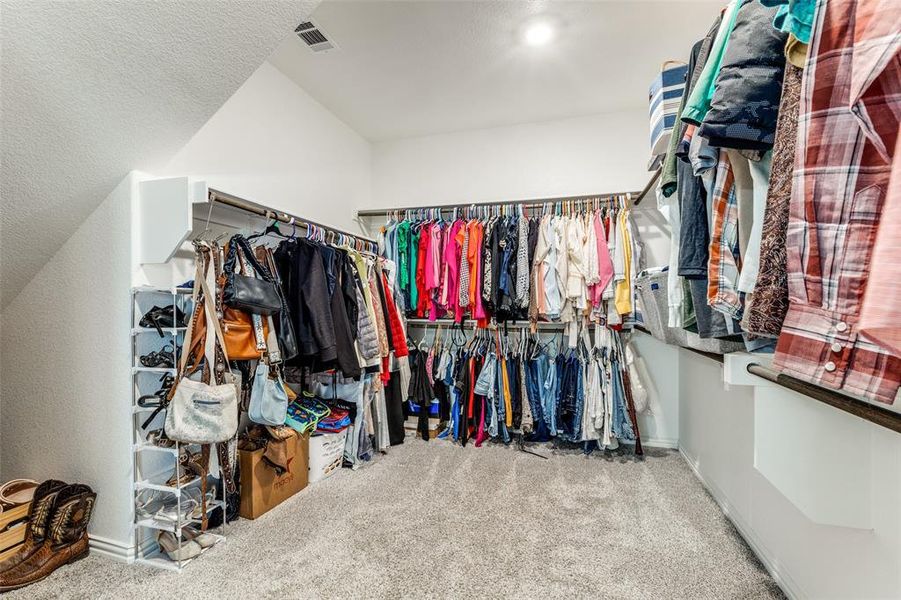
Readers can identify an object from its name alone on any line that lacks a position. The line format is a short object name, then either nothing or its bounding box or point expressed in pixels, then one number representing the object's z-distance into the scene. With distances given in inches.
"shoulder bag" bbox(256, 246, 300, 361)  83.6
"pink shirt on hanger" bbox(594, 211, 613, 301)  112.0
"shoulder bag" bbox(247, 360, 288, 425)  79.7
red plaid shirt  18.6
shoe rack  67.2
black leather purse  72.0
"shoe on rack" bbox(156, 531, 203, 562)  66.9
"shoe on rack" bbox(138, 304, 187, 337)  68.1
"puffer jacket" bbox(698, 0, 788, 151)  27.4
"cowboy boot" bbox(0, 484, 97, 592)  61.5
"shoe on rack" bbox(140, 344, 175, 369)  68.3
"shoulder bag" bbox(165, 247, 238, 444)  63.4
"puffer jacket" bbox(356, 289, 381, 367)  100.2
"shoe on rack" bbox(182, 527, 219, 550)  70.7
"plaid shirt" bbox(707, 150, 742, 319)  35.1
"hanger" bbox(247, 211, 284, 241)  84.4
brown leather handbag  73.0
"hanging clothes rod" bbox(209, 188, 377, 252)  72.7
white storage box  97.0
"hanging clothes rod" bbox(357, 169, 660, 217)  116.6
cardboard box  80.9
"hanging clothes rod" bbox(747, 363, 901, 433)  24.2
